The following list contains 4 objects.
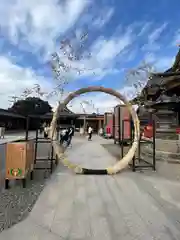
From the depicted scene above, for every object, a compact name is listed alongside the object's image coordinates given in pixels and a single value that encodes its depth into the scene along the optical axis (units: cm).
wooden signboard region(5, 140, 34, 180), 318
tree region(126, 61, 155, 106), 817
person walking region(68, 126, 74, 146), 968
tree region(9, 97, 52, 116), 3662
